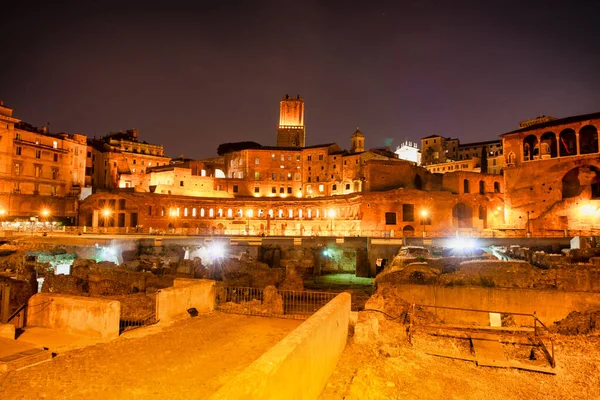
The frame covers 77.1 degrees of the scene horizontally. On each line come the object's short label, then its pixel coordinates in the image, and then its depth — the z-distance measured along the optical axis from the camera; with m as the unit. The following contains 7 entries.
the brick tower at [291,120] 96.44
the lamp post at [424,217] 53.97
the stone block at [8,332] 10.40
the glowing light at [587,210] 44.13
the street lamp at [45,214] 59.31
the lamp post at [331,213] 63.03
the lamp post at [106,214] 59.00
